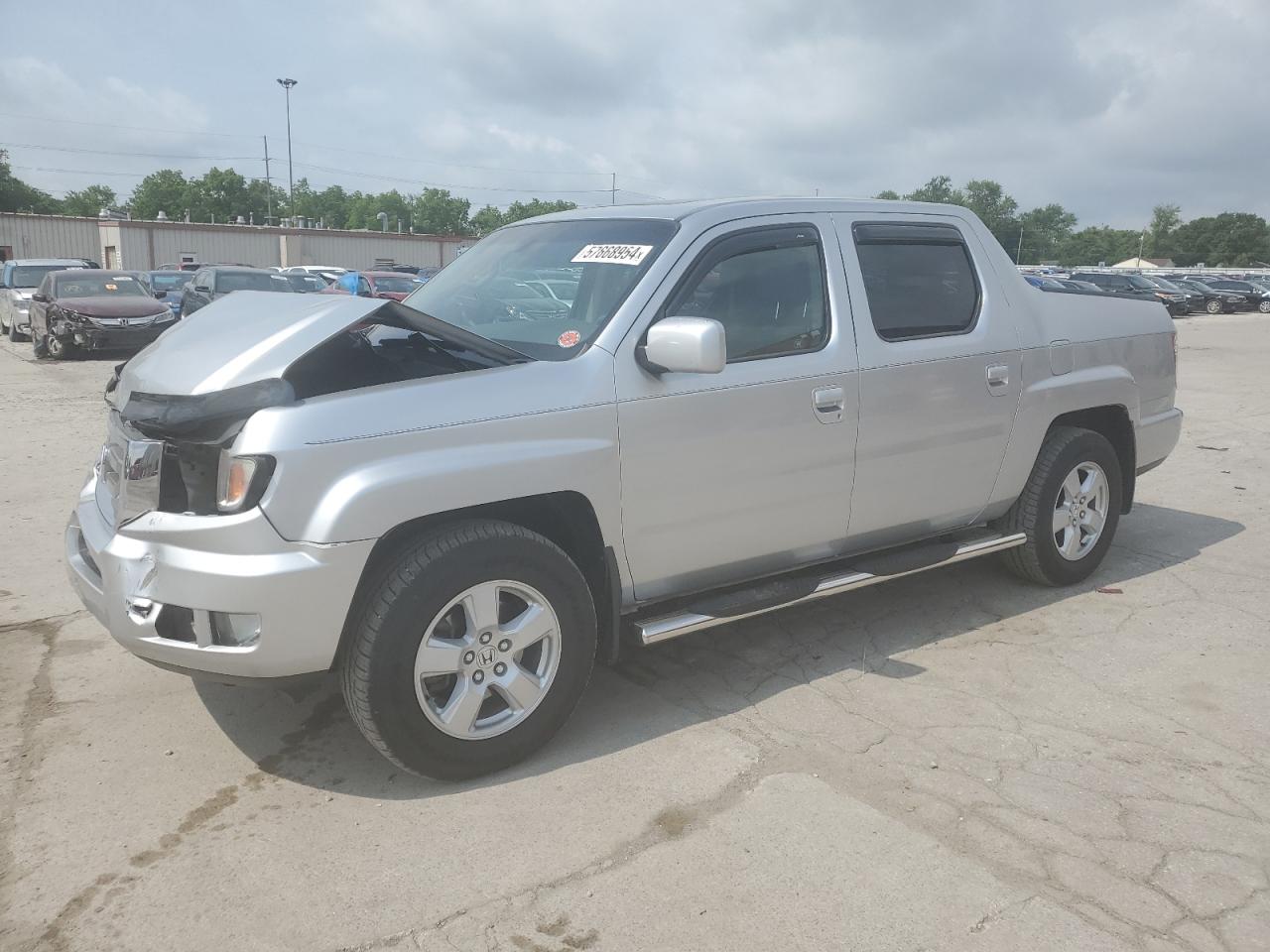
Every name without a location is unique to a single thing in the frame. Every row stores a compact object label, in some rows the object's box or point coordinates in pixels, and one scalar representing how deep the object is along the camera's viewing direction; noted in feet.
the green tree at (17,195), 294.46
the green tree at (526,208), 333.17
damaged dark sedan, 55.11
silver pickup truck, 9.89
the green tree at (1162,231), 493.77
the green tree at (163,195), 380.99
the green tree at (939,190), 379.35
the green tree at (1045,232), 428.97
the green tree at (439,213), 415.85
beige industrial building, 164.35
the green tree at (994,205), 412.67
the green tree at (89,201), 419.66
